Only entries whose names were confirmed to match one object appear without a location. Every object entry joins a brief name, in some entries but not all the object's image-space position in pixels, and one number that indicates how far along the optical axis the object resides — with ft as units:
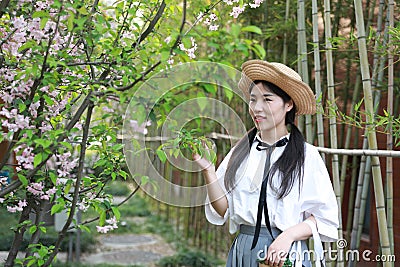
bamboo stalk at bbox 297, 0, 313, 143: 10.38
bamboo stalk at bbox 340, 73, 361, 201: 11.99
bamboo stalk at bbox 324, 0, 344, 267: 9.55
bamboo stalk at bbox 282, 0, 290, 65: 12.65
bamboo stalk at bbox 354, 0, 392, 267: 8.64
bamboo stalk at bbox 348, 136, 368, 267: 10.66
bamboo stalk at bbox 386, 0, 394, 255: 9.76
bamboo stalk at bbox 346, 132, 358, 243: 12.70
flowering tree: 6.03
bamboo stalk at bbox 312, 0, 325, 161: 9.86
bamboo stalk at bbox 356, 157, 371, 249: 10.36
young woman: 7.02
